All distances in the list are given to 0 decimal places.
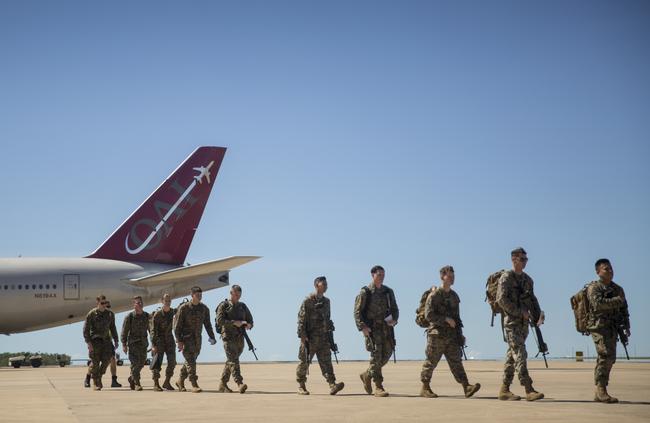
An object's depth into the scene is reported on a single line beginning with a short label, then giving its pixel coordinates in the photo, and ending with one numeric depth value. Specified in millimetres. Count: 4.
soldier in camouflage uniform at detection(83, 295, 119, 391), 19844
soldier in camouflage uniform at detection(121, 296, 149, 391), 19703
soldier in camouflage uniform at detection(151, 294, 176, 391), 18844
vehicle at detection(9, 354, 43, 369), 38734
